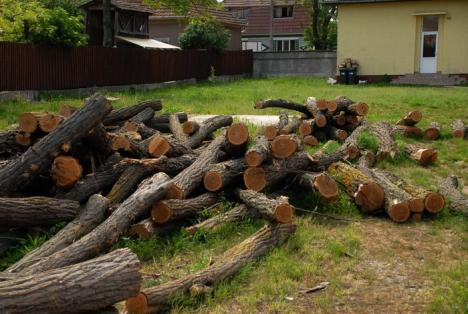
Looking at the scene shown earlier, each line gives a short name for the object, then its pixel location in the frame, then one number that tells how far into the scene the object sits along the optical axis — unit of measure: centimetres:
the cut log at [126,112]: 927
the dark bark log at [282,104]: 1188
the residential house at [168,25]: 4116
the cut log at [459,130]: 1221
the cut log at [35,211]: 579
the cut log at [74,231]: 531
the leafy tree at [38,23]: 1966
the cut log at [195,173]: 659
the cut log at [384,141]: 1007
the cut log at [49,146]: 631
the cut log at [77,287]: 400
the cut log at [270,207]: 606
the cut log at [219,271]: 464
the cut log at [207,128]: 916
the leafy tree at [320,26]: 4216
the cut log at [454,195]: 733
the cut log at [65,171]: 653
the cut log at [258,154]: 710
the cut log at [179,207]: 622
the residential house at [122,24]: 3231
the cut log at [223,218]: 640
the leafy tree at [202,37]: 3142
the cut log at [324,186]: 716
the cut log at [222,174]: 698
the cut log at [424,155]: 1002
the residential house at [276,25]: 5700
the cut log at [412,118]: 1227
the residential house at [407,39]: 2850
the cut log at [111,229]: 512
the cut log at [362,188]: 722
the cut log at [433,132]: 1214
